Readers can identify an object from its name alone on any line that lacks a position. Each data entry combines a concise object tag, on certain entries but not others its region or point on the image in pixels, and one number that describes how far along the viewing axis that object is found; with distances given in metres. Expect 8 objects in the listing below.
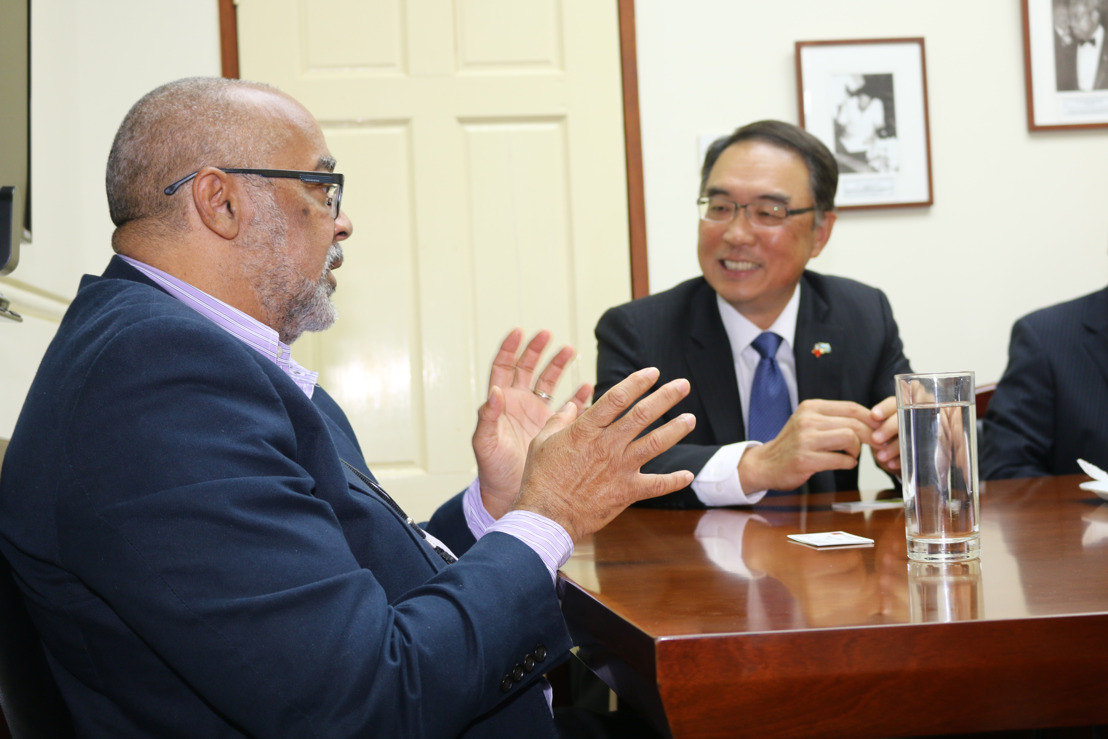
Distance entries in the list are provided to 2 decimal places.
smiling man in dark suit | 2.16
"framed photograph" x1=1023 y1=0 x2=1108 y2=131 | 3.41
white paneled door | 3.19
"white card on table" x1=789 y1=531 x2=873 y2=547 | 1.18
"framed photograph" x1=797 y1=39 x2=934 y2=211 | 3.34
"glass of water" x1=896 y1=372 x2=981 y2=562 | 1.04
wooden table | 0.75
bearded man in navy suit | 0.80
